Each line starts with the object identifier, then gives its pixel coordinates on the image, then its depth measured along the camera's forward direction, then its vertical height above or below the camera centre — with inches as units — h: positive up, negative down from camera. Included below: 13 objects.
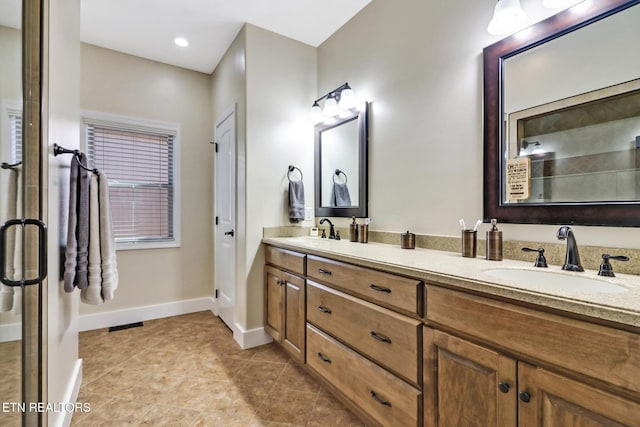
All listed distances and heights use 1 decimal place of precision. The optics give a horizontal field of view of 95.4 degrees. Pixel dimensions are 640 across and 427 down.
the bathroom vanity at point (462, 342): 28.9 -17.2
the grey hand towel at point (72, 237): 58.6 -4.4
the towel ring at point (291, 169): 106.2 +16.8
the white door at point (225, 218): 110.2 -1.1
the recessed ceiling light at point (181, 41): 108.4 +65.7
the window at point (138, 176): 116.6 +16.7
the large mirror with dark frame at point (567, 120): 43.6 +16.3
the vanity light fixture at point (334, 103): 92.9 +37.4
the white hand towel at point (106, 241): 63.4 -5.8
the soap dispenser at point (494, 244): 55.2 -5.5
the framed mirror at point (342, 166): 90.4 +16.9
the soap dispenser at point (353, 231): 88.9 -5.0
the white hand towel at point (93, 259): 61.6 -9.2
